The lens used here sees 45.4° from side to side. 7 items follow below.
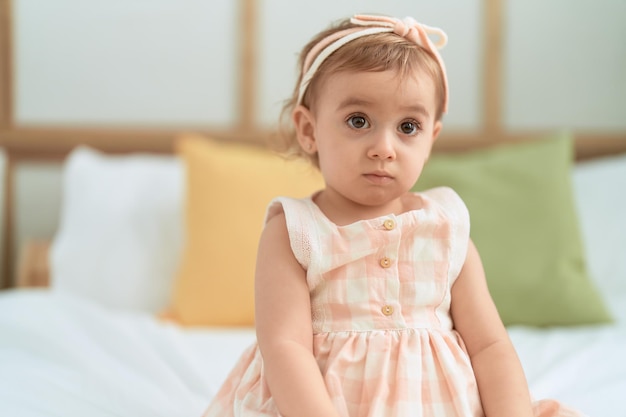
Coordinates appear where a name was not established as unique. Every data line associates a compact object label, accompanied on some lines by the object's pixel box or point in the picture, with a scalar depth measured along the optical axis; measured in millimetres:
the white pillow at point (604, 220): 1937
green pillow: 1698
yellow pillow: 1766
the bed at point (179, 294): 1264
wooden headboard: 2391
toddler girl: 852
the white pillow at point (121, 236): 1975
